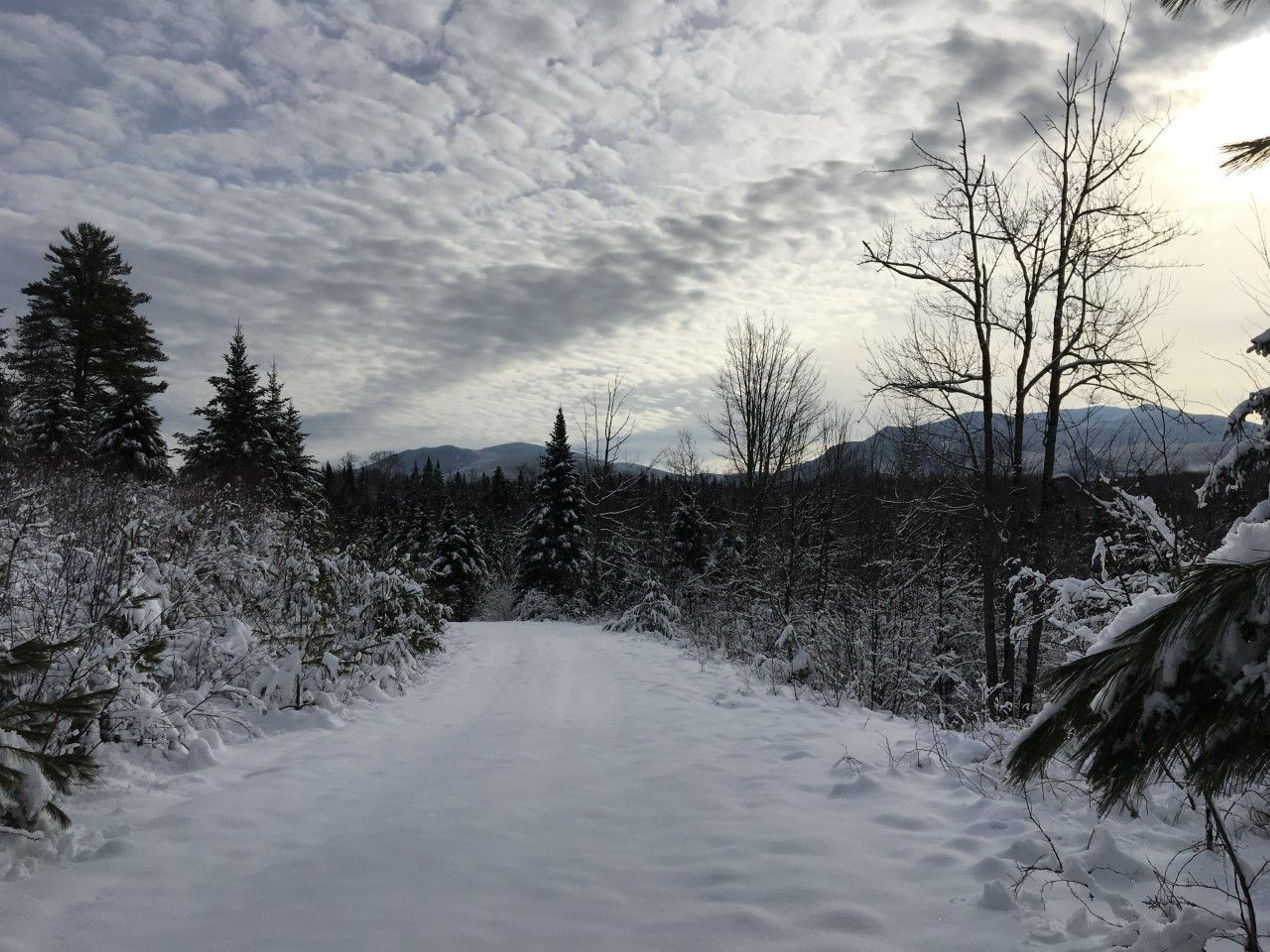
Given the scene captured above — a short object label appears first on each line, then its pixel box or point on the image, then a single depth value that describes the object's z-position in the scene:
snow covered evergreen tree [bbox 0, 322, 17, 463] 18.80
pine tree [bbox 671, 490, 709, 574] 36.09
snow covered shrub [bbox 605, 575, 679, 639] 19.72
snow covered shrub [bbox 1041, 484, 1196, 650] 4.50
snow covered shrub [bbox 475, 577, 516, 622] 46.41
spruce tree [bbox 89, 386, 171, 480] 23.53
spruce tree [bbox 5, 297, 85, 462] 23.55
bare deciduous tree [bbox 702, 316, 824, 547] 17.52
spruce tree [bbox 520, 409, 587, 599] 30.58
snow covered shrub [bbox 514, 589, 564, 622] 29.45
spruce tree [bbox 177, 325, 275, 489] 24.73
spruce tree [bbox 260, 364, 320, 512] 25.67
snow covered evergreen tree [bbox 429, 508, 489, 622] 35.03
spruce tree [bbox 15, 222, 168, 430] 25.05
